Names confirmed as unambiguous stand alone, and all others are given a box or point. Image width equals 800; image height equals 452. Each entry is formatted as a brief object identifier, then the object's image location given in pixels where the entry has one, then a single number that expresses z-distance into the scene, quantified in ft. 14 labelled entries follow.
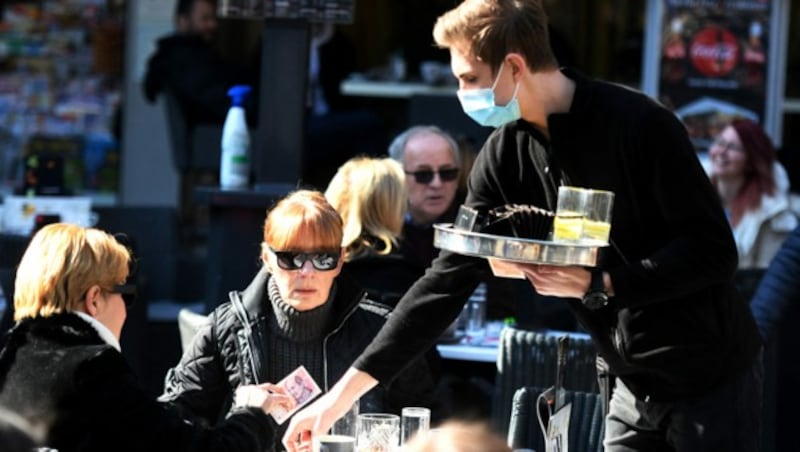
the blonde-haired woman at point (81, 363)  22.36
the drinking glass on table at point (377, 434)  24.27
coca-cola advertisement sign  60.18
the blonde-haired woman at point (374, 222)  35.27
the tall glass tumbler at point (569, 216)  20.92
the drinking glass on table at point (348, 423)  24.80
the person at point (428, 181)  41.96
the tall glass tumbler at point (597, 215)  20.90
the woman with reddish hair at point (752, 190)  48.55
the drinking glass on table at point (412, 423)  24.20
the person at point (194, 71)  58.34
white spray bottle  42.04
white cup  22.49
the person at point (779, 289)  28.19
